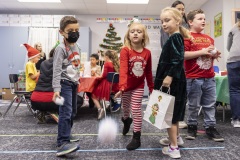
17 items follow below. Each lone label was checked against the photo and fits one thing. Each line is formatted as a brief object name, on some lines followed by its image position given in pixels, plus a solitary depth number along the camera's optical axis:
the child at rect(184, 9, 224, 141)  2.05
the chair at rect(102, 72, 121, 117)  3.20
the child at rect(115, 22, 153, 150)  1.91
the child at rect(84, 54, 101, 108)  4.37
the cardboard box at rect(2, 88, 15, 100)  6.14
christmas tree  7.33
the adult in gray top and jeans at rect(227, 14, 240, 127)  2.63
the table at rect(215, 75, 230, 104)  2.90
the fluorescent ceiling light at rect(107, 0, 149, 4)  6.08
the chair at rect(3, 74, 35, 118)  3.39
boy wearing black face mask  1.70
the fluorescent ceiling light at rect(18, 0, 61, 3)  6.05
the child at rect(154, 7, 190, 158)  1.61
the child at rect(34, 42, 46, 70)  4.58
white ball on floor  2.15
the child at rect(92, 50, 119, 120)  3.43
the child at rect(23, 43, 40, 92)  3.28
